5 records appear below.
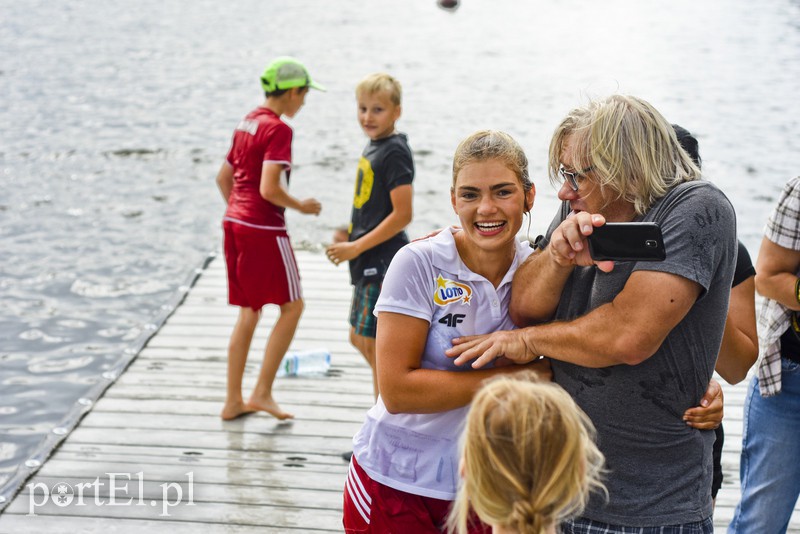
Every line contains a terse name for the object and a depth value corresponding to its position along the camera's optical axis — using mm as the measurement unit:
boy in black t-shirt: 4207
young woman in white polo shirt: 2289
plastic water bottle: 5391
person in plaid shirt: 2896
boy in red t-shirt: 4590
